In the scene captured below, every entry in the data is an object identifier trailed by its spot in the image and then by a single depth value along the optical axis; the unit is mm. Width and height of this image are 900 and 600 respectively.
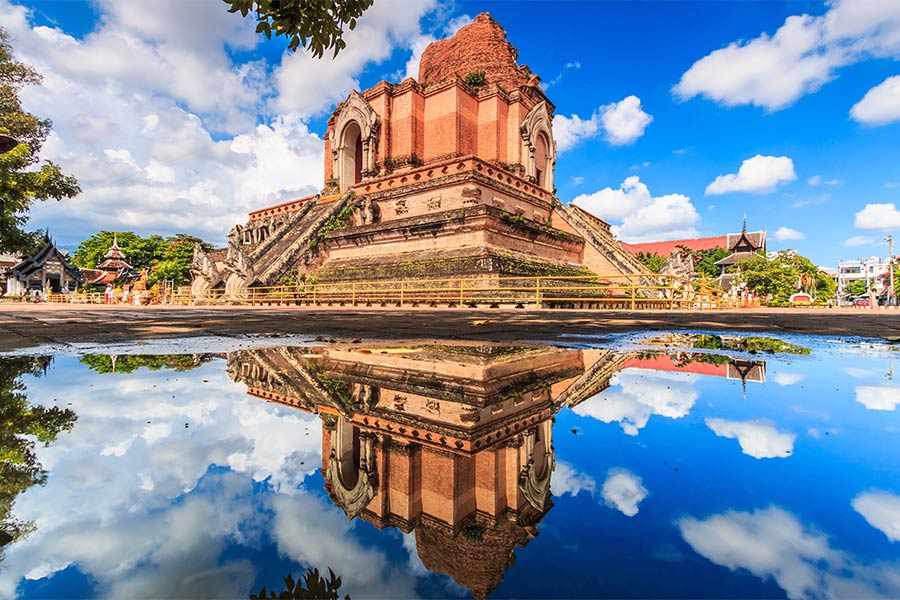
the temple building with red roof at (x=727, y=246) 47625
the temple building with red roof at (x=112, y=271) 44969
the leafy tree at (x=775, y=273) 33219
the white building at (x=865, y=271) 68650
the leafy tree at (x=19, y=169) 13562
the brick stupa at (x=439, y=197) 14906
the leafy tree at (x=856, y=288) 67700
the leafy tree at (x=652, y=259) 40250
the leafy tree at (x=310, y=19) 3275
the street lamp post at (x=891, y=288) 43391
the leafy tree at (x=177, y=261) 41906
